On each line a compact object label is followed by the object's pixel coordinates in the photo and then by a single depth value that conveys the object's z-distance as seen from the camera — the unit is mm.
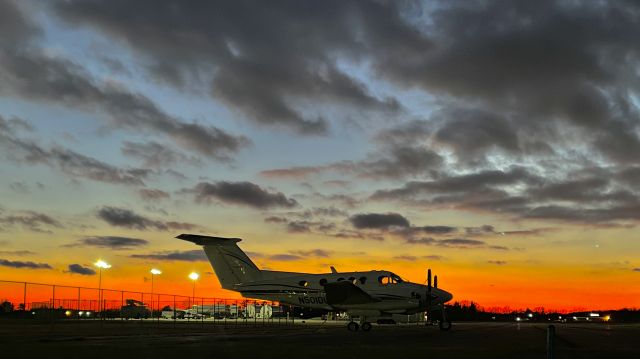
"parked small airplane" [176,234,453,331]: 44469
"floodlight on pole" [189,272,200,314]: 65938
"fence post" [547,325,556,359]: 11945
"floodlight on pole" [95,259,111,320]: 56381
